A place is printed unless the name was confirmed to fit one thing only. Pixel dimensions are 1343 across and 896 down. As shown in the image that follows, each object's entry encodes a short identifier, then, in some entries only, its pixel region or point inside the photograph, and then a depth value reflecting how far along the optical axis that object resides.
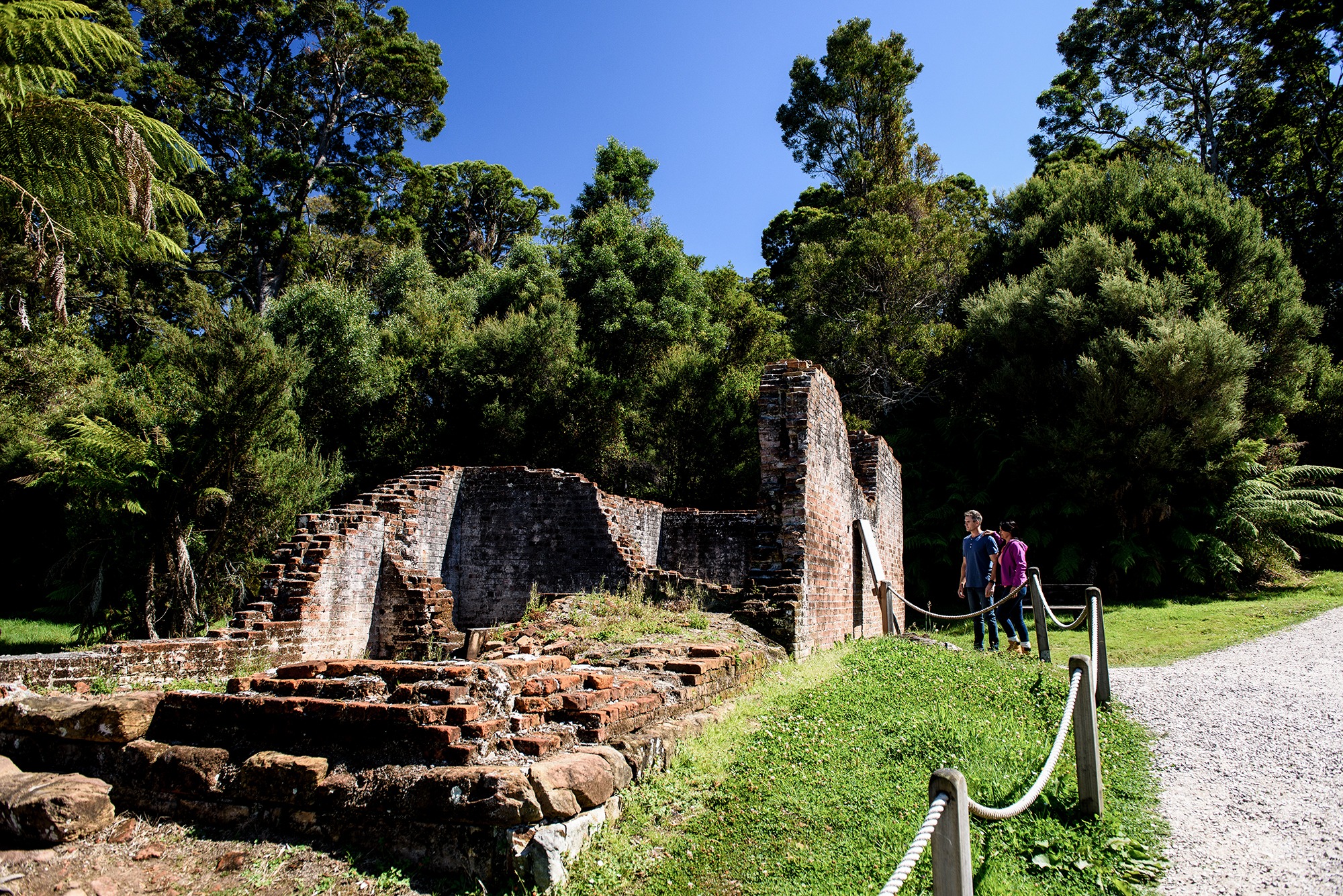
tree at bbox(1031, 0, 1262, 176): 21.55
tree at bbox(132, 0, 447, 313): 27.53
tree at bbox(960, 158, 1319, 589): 14.95
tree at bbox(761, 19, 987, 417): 20.73
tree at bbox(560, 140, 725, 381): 20.81
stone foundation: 3.46
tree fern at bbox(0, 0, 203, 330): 8.07
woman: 9.15
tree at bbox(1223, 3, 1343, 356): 19.55
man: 9.82
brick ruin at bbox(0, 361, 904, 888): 3.61
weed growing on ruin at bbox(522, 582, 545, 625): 8.85
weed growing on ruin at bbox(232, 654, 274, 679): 9.13
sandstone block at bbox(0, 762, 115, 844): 3.94
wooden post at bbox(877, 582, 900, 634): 12.02
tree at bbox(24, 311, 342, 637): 12.09
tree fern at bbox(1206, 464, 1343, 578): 14.54
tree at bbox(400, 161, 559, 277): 32.75
